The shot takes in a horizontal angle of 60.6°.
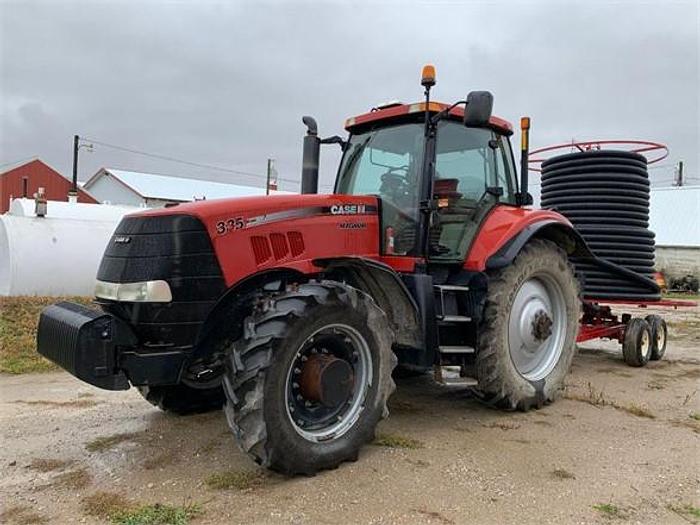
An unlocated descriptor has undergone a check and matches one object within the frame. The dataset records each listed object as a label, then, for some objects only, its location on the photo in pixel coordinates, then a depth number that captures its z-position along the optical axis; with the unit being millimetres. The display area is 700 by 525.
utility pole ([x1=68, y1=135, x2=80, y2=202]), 30306
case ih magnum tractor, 3422
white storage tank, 10734
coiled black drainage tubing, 7051
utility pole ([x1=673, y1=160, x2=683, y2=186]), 40750
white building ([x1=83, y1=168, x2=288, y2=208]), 39100
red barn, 37500
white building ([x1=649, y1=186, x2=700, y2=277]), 25719
